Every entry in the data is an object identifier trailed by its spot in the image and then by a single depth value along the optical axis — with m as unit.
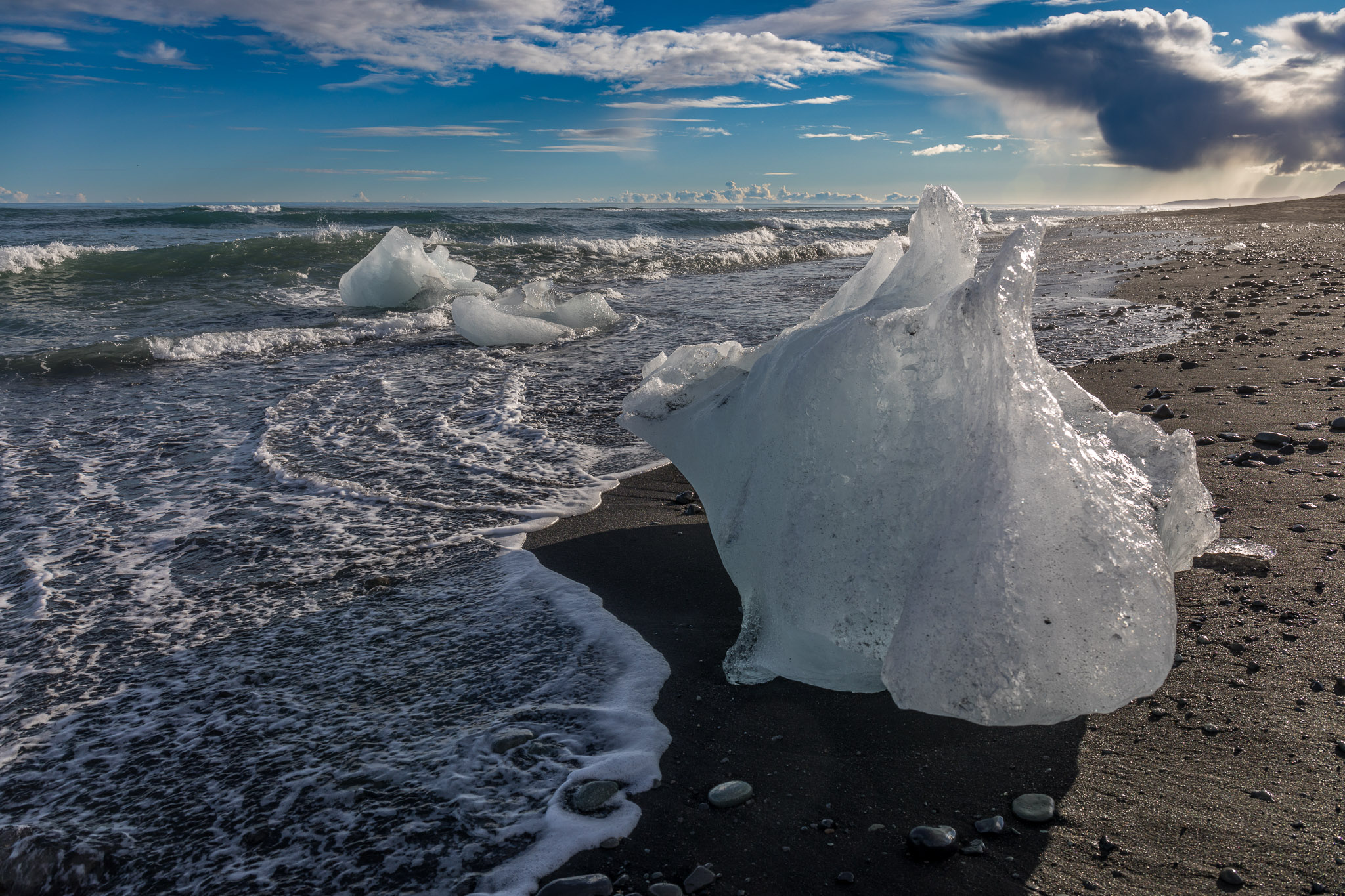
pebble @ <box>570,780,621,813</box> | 1.87
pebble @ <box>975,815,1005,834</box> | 1.71
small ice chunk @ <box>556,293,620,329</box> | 9.05
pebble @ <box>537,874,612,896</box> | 1.61
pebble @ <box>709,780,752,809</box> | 1.85
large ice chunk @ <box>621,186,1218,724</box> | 1.81
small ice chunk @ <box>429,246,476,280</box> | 11.52
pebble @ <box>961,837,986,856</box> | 1.66
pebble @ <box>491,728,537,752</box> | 2.09
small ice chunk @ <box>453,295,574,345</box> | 8.25
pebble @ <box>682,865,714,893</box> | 1.61
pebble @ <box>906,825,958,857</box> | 1.66
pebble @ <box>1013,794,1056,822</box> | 1.73
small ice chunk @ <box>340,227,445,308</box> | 10.91
